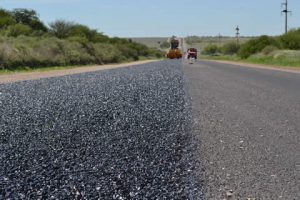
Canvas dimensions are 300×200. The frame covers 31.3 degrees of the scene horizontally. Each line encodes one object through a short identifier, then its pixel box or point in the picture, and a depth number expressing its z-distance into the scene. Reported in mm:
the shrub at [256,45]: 106875
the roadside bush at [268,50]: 90719
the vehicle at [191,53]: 71244
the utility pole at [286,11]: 84438
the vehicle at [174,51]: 92438
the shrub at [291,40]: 94125
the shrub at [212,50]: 194375
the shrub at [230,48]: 171950
